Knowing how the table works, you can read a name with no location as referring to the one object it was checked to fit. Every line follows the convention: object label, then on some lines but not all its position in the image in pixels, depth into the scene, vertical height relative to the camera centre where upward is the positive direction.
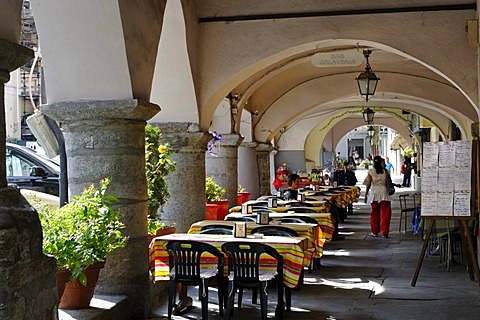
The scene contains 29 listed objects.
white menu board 6.81 -0.26
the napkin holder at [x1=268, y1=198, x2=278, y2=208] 9.37 -0.64
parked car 10.47 -0.22
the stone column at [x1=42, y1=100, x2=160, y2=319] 5.52 -0.04
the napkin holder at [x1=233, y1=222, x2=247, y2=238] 6.11 -0.64
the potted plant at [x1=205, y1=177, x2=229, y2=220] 9.58 -0.65
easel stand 6.66 -0.81
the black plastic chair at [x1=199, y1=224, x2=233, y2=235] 6.59 -0.69
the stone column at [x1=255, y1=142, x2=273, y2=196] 14.26 -0.23
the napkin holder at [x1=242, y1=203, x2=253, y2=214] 8.33 -0.64
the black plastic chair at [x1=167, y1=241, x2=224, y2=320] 5.67 -0.90
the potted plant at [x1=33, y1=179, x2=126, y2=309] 4.39 -0.52
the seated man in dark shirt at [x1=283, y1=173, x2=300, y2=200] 10.65 -0.54
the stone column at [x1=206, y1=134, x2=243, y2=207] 10.85 -0.19
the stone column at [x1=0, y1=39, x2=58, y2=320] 2.91 -0.41
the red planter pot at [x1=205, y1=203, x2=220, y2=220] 9.55 -0.76
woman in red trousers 10.84 -0.61
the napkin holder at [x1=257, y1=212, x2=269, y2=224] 7.08 -0.63
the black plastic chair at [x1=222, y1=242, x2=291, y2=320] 5.53 -0.89
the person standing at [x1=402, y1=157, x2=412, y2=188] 28.24 -0.83
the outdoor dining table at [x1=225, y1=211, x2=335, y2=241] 8.19 -0.77
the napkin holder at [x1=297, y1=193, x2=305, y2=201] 10.46 -0.63
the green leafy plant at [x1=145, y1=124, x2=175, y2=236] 6.88 -0.16
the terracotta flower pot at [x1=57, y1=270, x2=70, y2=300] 4.38 -0.75
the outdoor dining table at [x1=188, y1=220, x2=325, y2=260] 6.91 -0.73
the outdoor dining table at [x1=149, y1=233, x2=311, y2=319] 5.70 -0.81
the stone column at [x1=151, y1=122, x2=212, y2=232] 8.06 -0.24
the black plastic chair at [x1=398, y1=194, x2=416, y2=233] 18.28 -1.33
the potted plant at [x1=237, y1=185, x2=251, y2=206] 11.89 -0.71
